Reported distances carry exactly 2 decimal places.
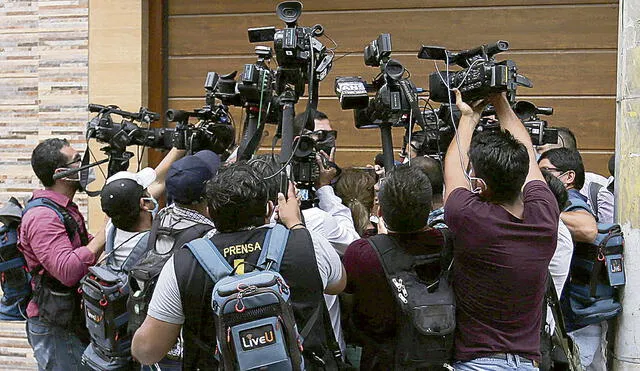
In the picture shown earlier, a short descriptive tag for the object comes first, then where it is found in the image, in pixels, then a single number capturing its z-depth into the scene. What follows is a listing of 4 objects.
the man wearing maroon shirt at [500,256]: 2.73
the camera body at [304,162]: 3.44
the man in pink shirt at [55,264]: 3.76
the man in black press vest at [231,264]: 2.60
